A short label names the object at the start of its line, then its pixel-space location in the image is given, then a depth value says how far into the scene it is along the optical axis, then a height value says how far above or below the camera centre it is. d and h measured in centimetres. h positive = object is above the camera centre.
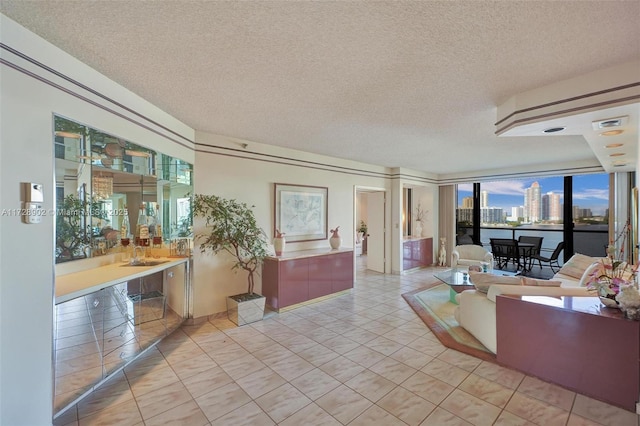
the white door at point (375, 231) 696 -50
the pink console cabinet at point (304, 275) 421 -104
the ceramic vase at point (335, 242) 514 -56
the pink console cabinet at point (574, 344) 208 -111
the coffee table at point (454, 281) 430 -111
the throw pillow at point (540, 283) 304 -79
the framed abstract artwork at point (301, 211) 474 +2
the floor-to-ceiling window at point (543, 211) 599 -1
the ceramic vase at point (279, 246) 438 -53
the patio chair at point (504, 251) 684 -102
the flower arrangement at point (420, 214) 795 -8
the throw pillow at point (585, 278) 362 -88
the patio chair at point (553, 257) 637 -109
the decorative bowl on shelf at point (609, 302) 226 -75
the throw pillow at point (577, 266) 450 -92
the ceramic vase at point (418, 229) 771 -49
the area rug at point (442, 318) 304 -149
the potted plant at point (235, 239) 370 -35
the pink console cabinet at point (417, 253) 695 -108
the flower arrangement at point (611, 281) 223 -57
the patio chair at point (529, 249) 675 -93
